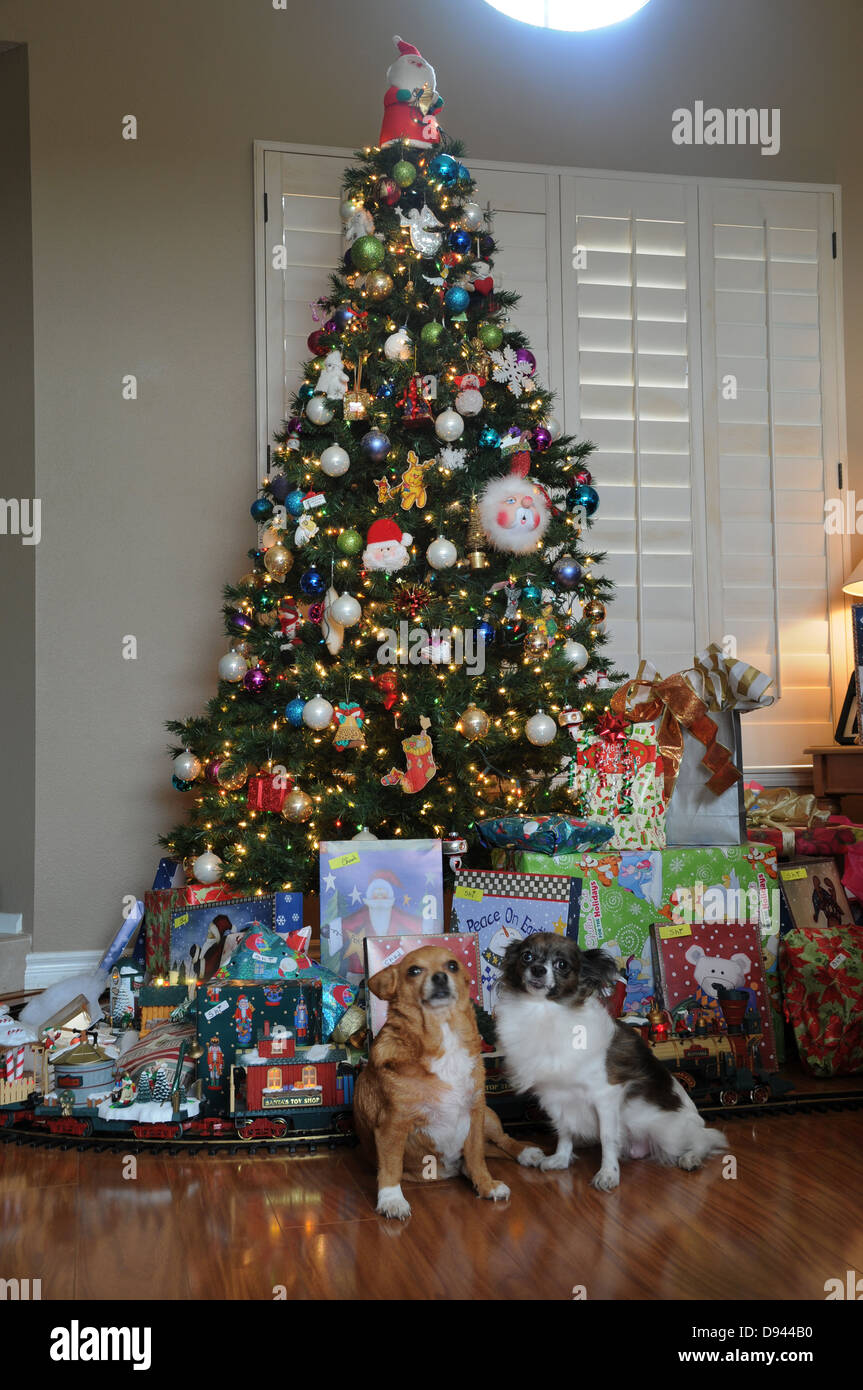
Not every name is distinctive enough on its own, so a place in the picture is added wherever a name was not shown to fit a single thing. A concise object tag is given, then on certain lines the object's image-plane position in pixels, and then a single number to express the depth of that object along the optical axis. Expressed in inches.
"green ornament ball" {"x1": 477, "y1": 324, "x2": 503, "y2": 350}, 132.0
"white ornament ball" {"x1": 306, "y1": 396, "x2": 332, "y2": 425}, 127.3
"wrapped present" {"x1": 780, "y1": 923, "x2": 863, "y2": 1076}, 100.1
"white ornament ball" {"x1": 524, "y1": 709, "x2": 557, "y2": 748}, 120.6
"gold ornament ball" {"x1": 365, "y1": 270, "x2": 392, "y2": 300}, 128.3
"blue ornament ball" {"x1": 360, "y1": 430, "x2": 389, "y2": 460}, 124.5
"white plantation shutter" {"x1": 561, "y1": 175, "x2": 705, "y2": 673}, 170.2
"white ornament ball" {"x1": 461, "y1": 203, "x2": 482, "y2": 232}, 133.0
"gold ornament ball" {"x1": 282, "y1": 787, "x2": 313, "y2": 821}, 119.0
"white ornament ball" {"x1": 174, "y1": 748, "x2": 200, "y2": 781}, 132.8
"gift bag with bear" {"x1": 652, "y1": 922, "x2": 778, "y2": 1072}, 99.5
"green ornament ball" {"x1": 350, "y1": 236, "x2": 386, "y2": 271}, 128.3
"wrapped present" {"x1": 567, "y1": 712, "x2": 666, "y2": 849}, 108.6
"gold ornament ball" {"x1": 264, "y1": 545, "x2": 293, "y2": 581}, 127.7
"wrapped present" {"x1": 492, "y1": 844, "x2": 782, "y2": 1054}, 102.5
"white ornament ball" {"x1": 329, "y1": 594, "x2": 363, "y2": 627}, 120.0
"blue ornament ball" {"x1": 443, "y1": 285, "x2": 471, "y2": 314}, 128.0
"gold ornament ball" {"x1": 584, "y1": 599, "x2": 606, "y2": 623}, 135.6
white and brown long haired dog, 76.2
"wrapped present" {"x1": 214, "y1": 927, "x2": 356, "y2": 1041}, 97.7
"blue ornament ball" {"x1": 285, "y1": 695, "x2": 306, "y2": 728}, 122.0
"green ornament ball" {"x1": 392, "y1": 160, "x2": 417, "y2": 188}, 130.1
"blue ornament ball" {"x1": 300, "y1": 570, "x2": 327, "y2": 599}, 125.3
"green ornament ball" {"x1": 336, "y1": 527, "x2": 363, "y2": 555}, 123.2
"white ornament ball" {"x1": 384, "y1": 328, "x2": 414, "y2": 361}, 126.5
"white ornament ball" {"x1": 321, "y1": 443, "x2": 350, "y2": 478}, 124.6
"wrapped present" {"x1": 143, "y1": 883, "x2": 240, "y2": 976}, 117.1
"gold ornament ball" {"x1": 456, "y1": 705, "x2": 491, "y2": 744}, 118.1
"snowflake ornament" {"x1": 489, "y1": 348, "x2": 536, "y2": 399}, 132.9
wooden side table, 156.8
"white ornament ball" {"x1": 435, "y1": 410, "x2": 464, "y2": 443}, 125.7
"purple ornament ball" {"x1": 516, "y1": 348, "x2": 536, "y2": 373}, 136.7
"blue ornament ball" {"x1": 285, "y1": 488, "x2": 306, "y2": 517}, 128.1
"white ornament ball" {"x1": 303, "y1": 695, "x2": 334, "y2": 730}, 118.1
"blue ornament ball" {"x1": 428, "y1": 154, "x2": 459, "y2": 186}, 131.3
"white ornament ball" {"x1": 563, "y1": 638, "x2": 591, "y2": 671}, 126.2
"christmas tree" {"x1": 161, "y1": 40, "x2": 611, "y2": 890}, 122.3
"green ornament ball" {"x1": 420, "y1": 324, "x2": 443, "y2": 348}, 127.3
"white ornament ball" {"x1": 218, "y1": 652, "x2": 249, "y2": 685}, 131.6
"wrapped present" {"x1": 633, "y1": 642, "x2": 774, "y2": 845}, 110.4
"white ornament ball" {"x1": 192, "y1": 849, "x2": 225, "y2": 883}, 124.3
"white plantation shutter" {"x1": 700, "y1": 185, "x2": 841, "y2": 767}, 173.6
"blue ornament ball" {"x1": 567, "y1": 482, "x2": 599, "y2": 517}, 135.8
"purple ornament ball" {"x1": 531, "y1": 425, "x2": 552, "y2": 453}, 134.3
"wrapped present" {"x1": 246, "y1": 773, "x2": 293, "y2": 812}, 123.4
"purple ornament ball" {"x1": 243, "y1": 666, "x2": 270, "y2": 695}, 128.0
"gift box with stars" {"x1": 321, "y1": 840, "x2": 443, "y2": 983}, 105.7
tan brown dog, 72.6
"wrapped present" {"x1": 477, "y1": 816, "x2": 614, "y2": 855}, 103.7
